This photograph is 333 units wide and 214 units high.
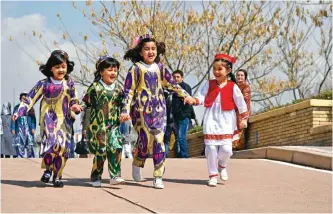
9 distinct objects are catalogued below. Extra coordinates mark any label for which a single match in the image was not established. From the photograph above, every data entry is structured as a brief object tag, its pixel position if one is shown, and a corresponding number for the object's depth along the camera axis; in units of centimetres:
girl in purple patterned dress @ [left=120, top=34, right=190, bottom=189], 979
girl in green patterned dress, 967
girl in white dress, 1026
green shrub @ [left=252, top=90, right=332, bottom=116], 1734
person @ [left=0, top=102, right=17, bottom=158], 1983
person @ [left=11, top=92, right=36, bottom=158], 1822
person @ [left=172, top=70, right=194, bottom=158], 1548
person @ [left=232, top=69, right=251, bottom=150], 1411
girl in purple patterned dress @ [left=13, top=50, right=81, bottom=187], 958
